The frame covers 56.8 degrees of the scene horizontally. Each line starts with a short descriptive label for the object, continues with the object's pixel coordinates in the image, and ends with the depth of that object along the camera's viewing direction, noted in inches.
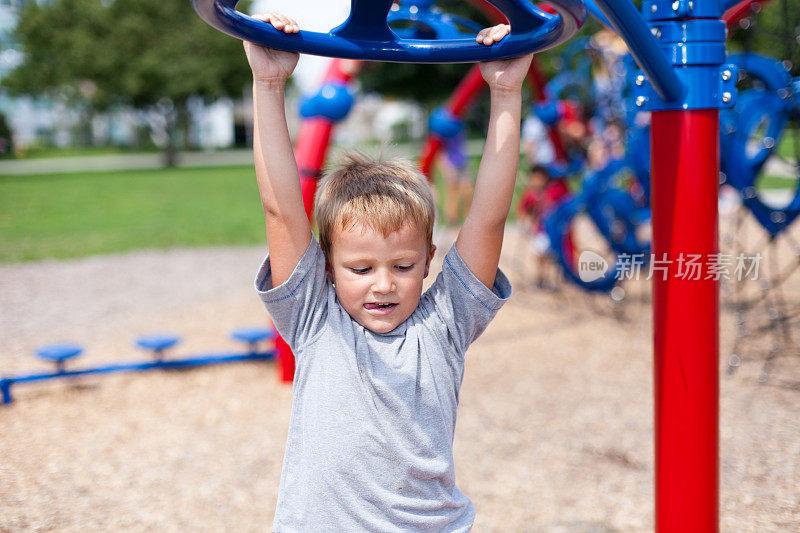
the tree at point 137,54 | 1200.8
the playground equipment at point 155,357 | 168.4
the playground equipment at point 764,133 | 155.5
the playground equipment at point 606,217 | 206.8
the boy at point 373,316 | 58.4
